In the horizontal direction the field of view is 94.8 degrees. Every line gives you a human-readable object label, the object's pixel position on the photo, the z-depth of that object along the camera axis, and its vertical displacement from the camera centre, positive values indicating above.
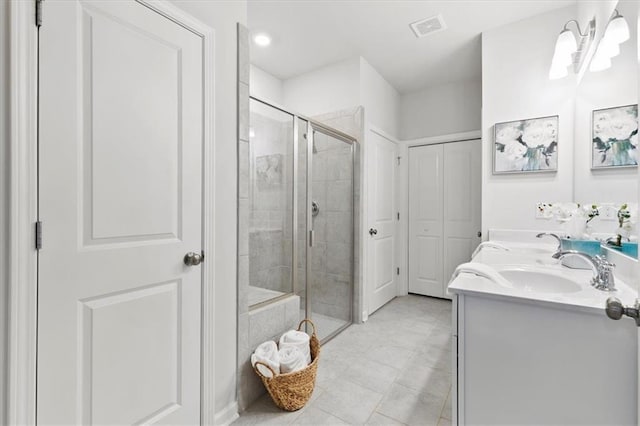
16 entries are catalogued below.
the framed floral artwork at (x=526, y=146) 2.28 +0.54
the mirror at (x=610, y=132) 1.23 +0.42
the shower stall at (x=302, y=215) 2.01 -0.03
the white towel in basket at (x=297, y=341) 1.77 -0.80
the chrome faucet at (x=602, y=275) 1.07 -0.23
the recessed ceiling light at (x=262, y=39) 2.61 +1.56
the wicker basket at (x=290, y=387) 1.57 -0.95
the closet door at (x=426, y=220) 3.65 -0.10
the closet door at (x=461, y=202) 3.40 +0.12
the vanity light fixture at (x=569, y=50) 1.86 +1.09
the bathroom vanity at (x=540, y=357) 0.87 -0.47
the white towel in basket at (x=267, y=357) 1.58 -0.81
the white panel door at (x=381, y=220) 3.15 -0.10
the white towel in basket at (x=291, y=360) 1.64 -0.83
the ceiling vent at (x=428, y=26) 2.40 +1.57
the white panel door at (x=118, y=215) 0.97 -0.02
